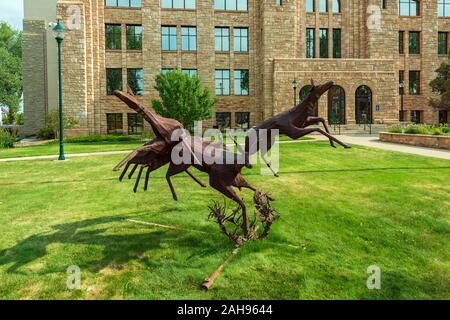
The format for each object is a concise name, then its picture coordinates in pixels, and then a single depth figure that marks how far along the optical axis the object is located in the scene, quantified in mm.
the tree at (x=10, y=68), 51469
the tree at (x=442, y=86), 39544
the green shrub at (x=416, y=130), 23772
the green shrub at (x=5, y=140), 27344
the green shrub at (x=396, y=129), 26370
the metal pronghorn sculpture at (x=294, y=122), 4973
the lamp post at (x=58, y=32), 17159
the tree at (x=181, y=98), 29766
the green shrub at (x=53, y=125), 33750
